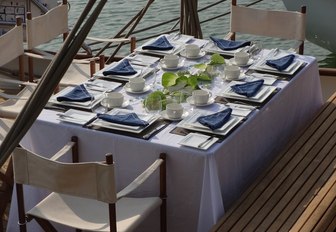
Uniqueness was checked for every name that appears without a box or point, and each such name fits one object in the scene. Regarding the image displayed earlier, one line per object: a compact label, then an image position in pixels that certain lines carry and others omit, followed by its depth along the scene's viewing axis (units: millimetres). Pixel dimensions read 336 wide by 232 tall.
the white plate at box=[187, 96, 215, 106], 3576
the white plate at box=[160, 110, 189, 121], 3412
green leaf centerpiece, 3641
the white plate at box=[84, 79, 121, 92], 3775
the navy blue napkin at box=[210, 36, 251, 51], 4309
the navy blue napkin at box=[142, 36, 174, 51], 4305
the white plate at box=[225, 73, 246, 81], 3873
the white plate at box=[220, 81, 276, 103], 3601
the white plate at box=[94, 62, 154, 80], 3924
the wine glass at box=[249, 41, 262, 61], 4195
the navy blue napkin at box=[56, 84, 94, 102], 3596
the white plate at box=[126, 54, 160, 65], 4129
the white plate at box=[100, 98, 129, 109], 3568
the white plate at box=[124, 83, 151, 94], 3743
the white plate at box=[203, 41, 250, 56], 4270
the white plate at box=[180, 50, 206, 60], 4215
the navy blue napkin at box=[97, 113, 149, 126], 3293
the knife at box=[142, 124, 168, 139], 3221
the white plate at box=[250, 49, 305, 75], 3943
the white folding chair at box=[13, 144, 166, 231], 2789
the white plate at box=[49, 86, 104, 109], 3564
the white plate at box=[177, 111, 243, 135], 3258
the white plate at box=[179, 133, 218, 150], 3107
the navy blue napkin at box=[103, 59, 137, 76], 3941
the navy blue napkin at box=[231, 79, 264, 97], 3623
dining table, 3125
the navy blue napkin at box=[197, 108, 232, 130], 3270
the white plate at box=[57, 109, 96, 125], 3398
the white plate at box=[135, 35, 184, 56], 4273
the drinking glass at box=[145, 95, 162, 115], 3488
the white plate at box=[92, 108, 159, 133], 3271
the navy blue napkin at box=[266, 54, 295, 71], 3943
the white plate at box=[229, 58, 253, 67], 4074
